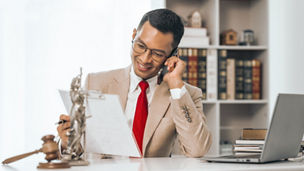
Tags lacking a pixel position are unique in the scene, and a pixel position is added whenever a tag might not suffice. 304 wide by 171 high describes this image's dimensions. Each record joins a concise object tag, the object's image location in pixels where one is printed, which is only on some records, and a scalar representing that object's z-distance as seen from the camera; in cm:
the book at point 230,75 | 323
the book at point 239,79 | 325
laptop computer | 134
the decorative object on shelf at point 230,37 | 329
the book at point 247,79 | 327
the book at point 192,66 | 313
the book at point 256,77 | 328
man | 180
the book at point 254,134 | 164
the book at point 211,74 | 317
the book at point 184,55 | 311
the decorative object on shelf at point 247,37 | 334
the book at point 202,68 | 316
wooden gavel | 127
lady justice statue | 133
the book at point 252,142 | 162
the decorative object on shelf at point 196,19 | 321
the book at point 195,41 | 313
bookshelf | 321
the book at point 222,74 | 320
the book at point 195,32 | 317
